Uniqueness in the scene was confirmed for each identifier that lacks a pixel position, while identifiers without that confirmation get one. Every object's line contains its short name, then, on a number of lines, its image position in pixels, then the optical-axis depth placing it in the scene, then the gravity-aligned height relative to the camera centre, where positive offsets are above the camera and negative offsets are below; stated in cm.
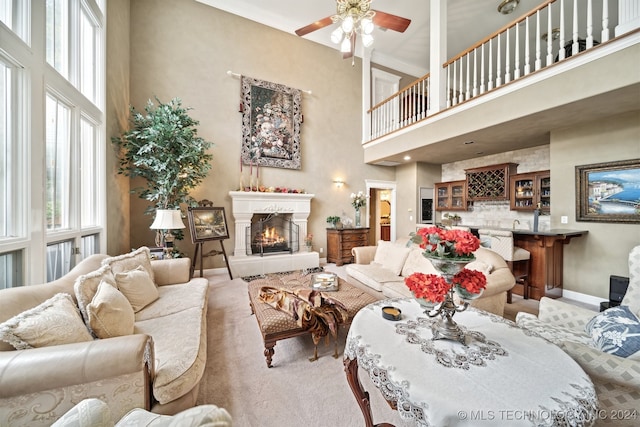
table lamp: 295 -8
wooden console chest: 535 -68
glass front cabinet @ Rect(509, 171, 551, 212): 419 +45
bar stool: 330 -59
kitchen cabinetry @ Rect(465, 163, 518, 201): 472 +71
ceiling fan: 258 +232
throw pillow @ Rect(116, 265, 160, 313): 197 -67
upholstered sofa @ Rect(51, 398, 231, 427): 63 -59
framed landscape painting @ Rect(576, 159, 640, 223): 291 +30
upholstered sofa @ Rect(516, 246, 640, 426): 91 -68
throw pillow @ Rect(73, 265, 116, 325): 144 -50
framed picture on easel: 390 -19
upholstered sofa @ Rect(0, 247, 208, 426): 93 -67
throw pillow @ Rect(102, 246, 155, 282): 211 -49
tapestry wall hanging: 477 +194
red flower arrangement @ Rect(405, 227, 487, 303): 105 -20
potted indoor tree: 324 +88
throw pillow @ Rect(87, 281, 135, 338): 133 -62
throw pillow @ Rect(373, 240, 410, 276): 316 -63
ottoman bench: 187 -88
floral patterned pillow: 112 -63
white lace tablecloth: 76 -64
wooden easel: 398 -72
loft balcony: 237 +158
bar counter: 325 -67
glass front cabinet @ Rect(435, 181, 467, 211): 553 +45
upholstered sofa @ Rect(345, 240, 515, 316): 226 -72
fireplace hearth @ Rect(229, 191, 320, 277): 453 -48
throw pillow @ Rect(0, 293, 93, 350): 103 -55
